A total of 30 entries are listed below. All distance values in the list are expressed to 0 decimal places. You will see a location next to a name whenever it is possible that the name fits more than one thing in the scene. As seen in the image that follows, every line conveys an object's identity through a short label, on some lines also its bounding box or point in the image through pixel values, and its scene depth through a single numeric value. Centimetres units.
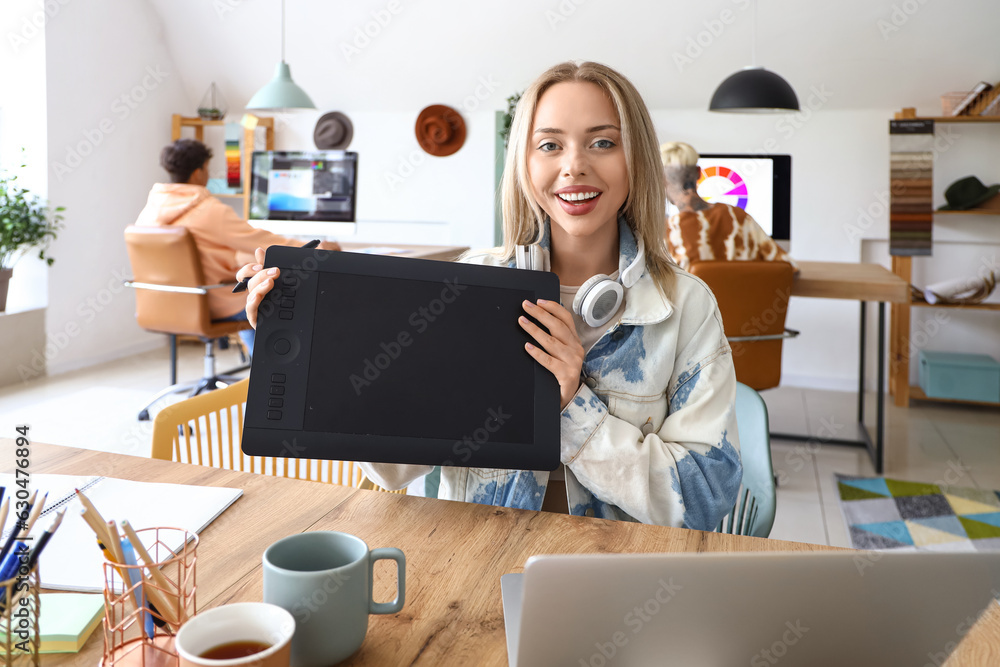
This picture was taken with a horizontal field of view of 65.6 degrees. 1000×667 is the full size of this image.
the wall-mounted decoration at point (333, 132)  518
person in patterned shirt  294
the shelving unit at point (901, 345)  409
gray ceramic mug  63
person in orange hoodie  343
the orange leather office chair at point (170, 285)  326
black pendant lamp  332
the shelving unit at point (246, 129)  508
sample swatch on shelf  387
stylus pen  93
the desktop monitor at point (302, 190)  436
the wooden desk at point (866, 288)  293
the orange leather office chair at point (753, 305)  271
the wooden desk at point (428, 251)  377
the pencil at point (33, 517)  62
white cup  54
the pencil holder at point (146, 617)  63
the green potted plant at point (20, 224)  390
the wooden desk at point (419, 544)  70
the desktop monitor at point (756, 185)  431
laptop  53
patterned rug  248
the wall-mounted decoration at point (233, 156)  505
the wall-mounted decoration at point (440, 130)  500
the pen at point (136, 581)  63
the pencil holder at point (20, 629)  61
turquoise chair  118
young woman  106
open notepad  81
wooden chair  122
